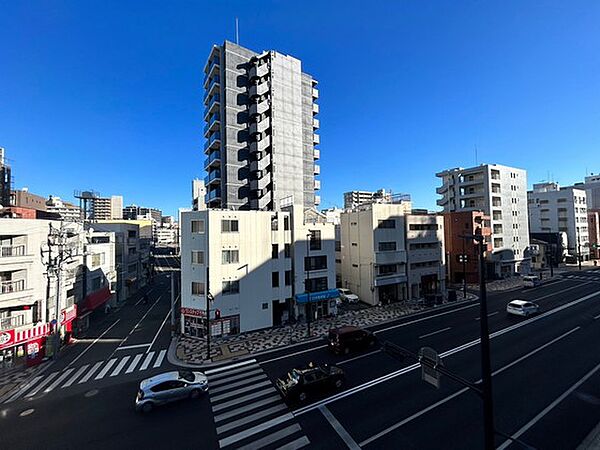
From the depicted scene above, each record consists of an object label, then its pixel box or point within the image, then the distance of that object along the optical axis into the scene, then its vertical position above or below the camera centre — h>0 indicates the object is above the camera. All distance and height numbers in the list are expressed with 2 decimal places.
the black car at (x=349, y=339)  21.94 -8.38
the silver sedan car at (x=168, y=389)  15.28 -8.50
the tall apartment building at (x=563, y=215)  77.44 +4.33
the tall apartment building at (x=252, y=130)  45.00 +17.74
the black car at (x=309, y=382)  15.39 -8.31
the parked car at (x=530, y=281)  47.93 -8.76
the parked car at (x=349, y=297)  39.70 -8.82
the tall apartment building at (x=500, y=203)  59.88 +6.49
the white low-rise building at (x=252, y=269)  27.86 -3.39
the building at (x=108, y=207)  132.66 +18.24
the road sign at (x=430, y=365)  8.96 -4.33
